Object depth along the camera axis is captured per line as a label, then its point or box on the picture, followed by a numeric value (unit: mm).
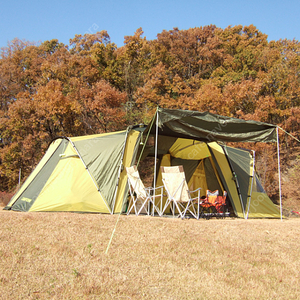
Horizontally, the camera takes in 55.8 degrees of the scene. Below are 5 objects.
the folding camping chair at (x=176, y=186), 5066
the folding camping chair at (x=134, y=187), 5598
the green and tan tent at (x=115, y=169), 5574
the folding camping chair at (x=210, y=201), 6227
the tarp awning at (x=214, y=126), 5367
